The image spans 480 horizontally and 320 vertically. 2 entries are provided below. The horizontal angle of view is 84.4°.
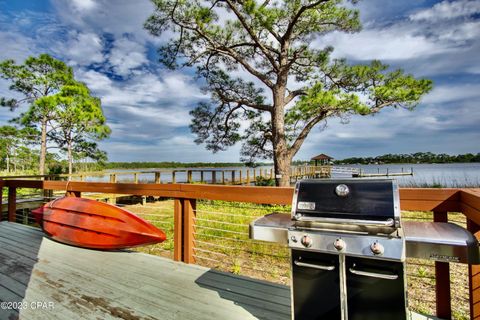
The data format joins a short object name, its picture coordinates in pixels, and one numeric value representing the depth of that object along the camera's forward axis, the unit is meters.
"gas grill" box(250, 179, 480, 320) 1.06
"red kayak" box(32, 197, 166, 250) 2.83
